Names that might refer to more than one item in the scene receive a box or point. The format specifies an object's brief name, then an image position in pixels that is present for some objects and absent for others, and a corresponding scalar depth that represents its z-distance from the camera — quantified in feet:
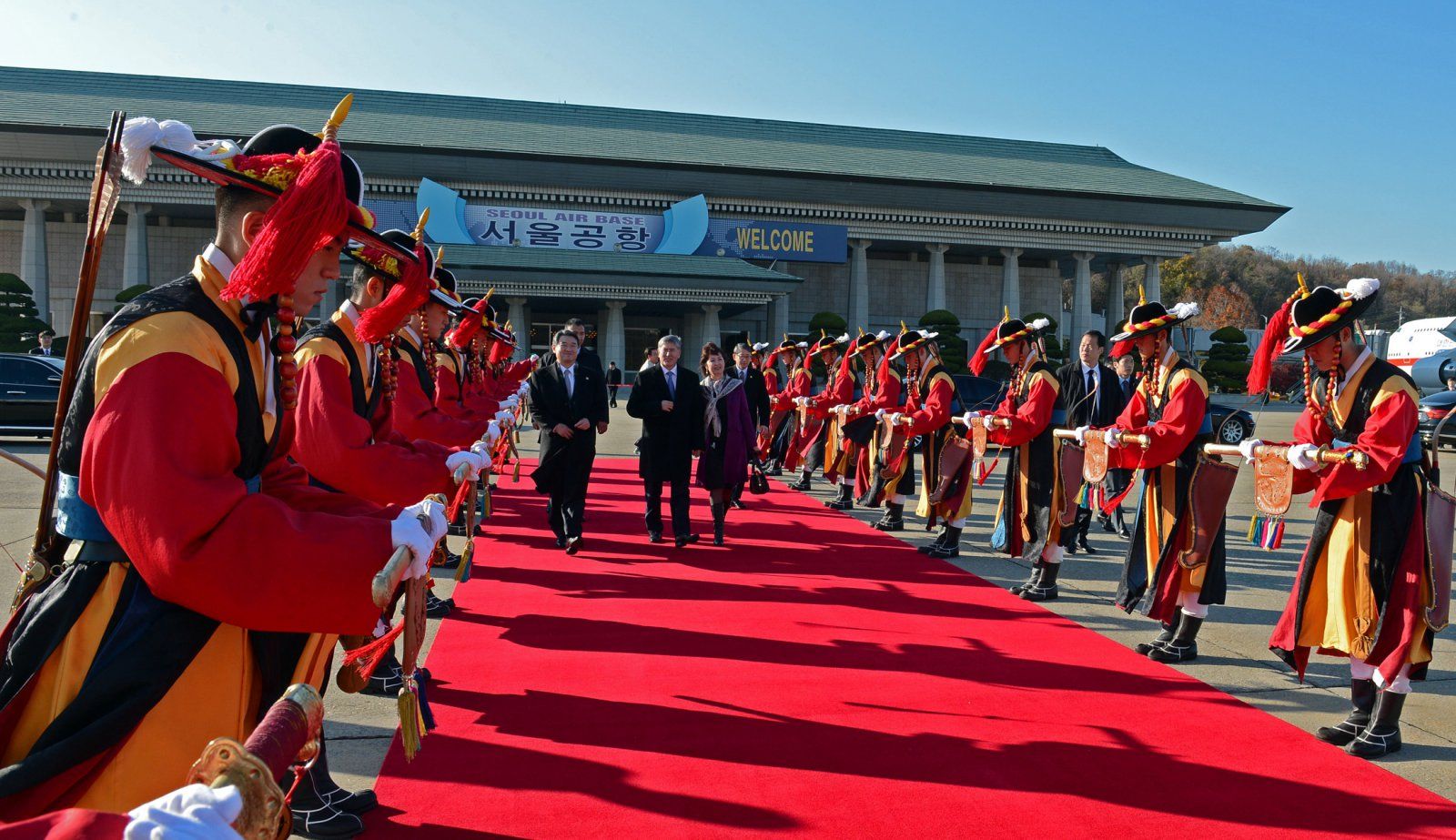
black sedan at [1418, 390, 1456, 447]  59.77
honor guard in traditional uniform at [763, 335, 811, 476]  46.83
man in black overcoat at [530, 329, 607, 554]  27.17
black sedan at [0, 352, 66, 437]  47.50
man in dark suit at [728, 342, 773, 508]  39.45
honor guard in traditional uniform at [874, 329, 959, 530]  28.86
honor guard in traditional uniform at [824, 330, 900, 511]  34.40
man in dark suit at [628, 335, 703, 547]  28.55
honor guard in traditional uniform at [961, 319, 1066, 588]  22.99
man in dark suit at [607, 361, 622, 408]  97.29
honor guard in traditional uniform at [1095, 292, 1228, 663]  18.37
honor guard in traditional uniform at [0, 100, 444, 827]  6.02
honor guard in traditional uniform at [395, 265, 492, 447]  18.39
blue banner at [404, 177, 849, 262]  115.85
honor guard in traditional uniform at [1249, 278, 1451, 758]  13.96
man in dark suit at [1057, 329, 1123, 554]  29.43
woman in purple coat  29.25
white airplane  93.81
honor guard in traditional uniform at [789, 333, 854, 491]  40.22
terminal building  112.06
